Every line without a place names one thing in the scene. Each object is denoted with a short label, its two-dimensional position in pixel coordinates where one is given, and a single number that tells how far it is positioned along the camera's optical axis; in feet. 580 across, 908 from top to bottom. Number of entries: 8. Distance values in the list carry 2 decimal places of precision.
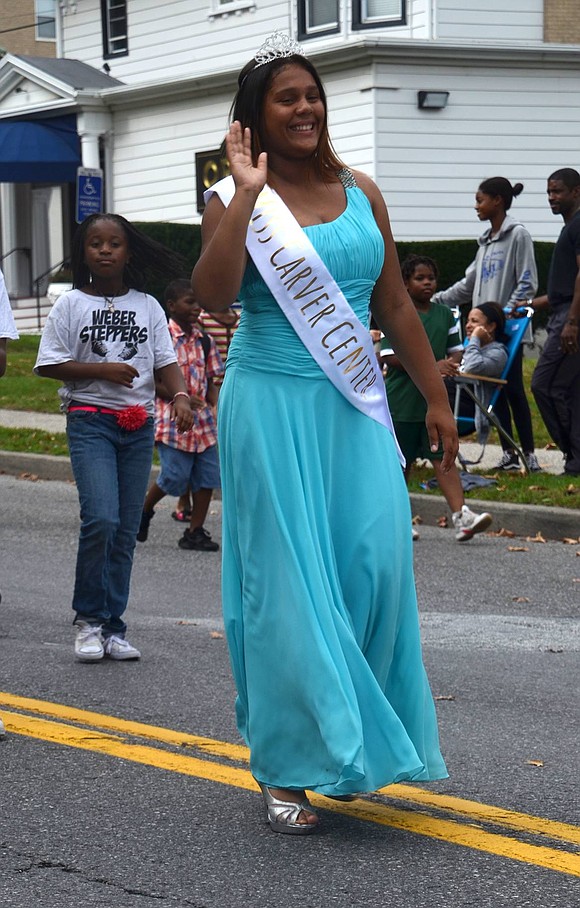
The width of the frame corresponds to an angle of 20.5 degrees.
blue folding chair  40.32
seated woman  40.22
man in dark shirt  39.37
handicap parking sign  59.72
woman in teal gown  13.58
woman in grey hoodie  41.27
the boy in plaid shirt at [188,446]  33.99
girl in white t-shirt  21.94
